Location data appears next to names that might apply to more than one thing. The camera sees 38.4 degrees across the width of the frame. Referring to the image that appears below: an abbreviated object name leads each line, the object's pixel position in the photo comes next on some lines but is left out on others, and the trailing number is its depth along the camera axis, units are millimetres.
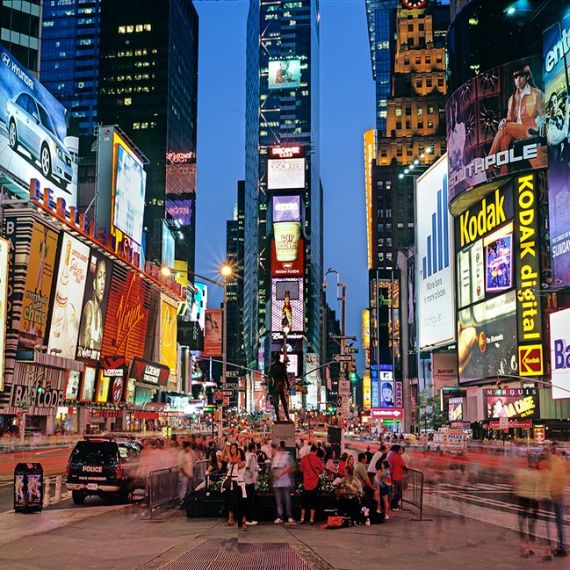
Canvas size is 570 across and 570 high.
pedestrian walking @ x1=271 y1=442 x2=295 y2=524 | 17500
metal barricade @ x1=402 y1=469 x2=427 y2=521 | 20183
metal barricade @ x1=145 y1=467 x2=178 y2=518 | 20384
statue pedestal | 31219
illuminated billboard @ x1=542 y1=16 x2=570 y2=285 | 75438
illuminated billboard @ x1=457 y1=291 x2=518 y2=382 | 86500
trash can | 20203
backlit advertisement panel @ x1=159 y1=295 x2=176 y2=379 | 131500
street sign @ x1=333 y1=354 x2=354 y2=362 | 35656
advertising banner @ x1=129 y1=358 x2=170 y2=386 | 111812
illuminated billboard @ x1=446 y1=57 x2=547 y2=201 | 86875
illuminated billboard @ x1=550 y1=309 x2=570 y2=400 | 73938
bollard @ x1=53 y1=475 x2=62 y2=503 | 23938
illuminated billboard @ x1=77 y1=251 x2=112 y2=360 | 92688
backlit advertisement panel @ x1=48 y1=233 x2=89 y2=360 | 84000
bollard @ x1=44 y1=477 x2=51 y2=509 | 22922
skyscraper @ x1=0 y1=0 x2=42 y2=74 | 100938
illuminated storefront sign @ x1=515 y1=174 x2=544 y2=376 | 82938
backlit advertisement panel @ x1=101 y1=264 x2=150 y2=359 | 103244
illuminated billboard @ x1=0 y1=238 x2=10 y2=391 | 69750
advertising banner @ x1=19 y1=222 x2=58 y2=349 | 77625
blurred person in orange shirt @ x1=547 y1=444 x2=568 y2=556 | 14883
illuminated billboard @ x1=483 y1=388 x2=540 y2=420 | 83875
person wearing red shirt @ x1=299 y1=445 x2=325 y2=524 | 17844
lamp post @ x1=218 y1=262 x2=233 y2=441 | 39319
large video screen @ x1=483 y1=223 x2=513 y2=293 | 87875
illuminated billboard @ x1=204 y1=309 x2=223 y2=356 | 44409
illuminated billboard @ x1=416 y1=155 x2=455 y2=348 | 104938
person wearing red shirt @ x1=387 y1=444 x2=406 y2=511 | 21328
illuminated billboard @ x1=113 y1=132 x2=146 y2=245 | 117875
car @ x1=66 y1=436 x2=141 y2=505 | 23422
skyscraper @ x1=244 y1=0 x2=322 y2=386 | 152500
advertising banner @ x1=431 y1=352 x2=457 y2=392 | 113000
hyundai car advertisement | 87688
